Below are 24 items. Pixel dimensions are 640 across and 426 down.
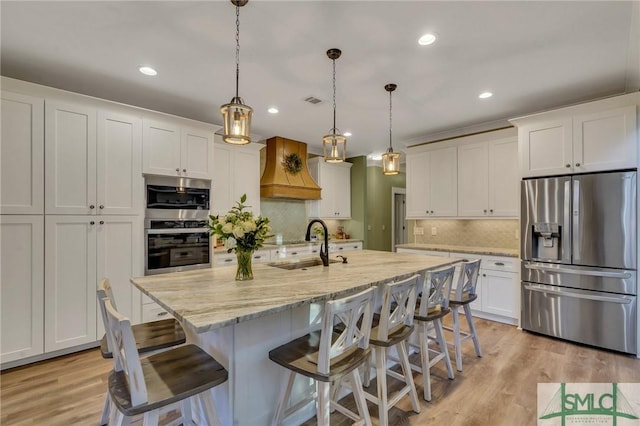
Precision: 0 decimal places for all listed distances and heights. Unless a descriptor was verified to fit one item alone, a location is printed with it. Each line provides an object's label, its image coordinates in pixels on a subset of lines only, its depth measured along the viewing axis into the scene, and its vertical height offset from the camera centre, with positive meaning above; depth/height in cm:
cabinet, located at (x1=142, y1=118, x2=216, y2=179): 333 +77
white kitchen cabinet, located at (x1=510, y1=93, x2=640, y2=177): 298 +82
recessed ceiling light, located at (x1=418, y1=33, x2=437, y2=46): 225 +133
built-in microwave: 333 +20
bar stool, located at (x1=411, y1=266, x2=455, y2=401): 220 -75
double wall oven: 331 -11
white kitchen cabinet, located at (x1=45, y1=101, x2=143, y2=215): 278 +53
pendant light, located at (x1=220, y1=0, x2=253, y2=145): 192 +62
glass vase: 198 -34
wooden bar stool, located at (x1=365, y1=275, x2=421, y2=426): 179 -76
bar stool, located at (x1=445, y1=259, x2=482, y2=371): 264 -76
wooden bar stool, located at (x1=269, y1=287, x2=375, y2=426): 139 -73
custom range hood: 491 +72
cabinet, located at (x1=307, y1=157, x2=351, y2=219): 580 +52
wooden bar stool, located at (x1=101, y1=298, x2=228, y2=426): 115 -72
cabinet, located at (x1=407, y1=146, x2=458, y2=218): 463 +52
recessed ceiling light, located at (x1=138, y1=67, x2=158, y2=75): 272 +132
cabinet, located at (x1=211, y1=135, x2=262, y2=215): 425 +58
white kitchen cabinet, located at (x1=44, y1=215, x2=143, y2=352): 276 -53
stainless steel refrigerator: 294 -45
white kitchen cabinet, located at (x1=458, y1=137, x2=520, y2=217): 403 +51
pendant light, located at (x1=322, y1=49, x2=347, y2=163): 260 +59
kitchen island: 136 -43
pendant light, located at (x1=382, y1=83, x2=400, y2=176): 297 +52
